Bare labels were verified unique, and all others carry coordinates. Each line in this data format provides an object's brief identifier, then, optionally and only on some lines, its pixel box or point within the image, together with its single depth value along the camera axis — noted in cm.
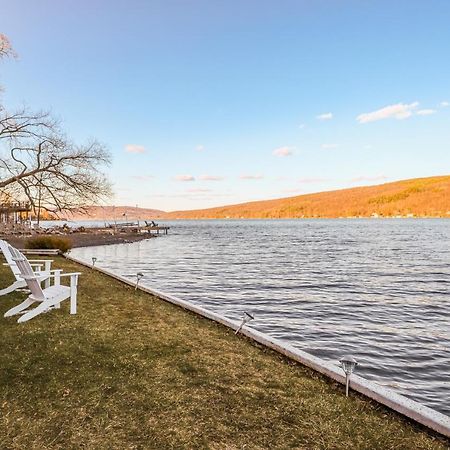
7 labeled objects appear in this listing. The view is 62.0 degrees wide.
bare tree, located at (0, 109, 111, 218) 1495
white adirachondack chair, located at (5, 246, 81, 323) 632
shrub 2330
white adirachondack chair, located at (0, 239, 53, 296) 723
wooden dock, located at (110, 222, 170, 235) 6552
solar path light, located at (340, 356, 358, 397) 411
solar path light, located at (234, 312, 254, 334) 604
